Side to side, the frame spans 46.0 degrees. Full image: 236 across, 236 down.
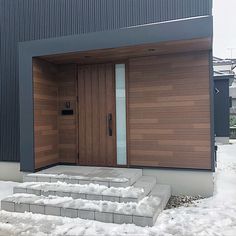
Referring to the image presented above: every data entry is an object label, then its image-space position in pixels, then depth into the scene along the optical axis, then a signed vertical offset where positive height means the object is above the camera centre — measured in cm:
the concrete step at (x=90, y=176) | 407 -89
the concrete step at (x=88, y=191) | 371 -101
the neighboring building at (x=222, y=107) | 1243 +52
